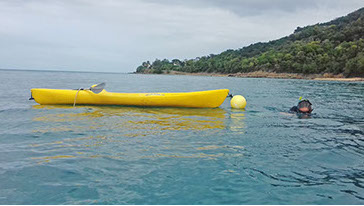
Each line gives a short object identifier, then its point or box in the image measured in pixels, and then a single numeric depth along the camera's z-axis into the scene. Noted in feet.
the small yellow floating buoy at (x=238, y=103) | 41.86
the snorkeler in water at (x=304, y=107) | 34.68
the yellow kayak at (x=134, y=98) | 39.06
